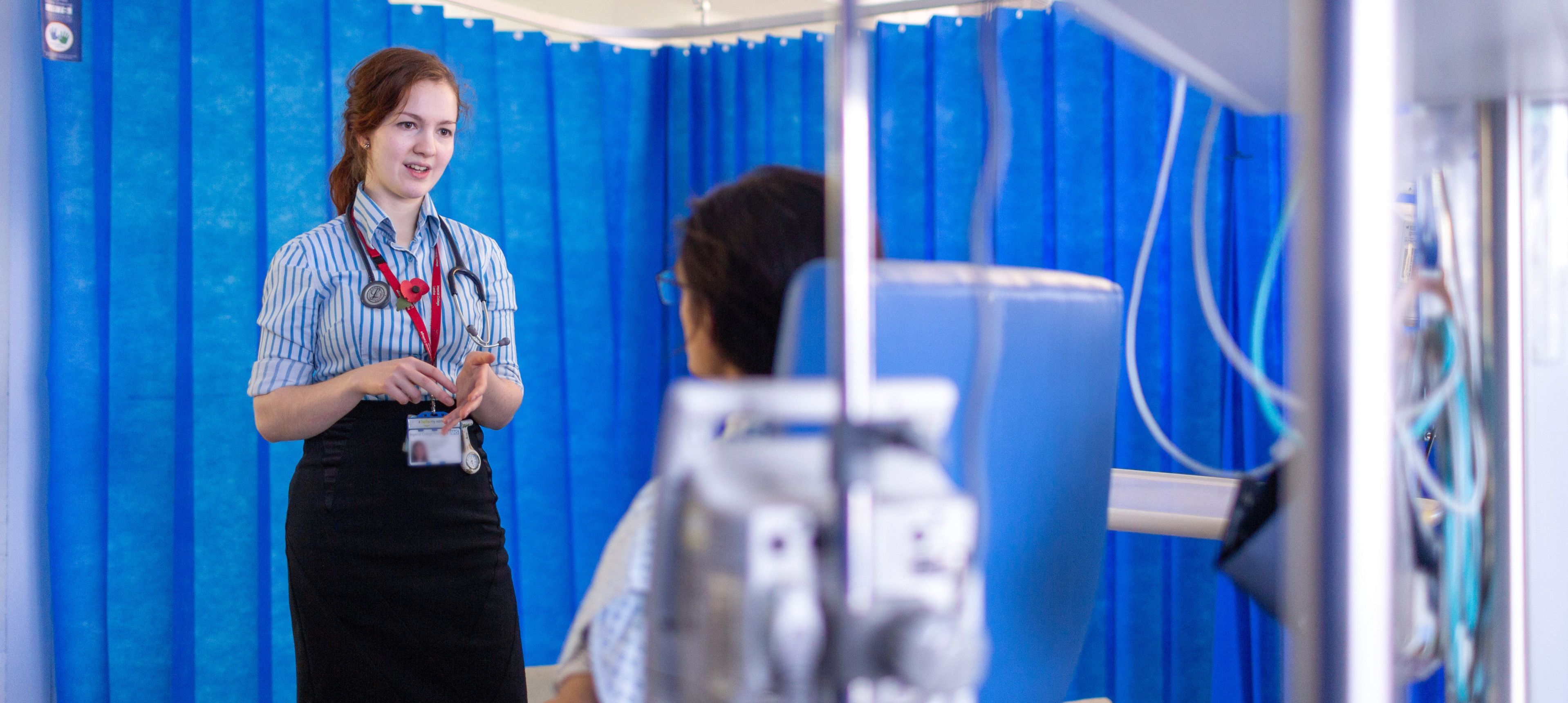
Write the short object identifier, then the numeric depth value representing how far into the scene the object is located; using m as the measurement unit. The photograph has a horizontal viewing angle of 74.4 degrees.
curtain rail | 2.45
